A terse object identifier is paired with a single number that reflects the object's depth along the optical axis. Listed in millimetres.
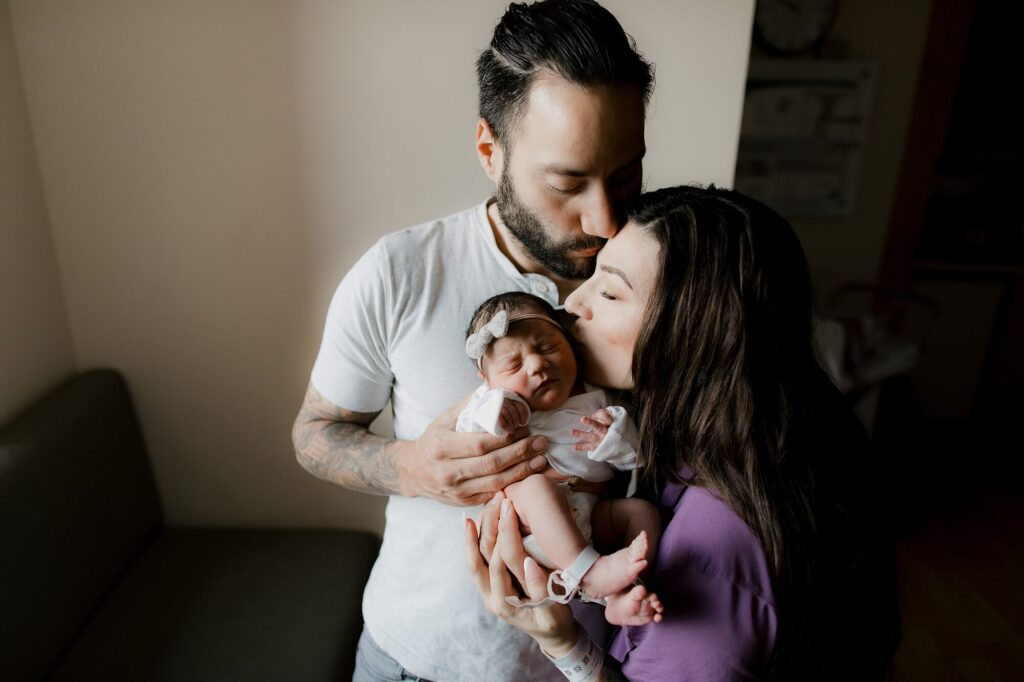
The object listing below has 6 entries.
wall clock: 3623
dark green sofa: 1557
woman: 1007
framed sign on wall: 3771
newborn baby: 1086
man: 1196
